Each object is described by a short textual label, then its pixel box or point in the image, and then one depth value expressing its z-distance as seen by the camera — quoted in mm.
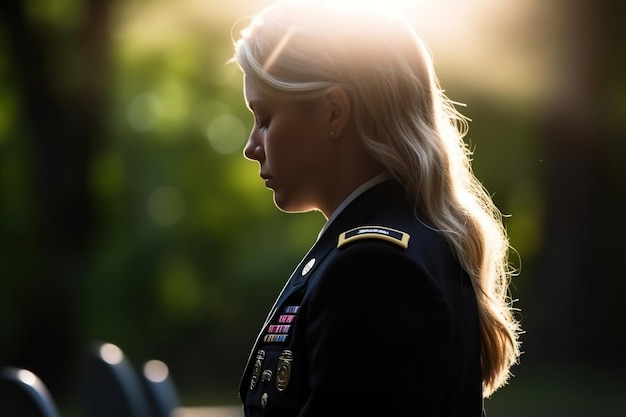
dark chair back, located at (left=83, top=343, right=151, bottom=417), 9359
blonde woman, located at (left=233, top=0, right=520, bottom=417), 4199
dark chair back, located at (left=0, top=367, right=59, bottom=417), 6988
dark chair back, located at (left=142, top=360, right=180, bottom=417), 11289
